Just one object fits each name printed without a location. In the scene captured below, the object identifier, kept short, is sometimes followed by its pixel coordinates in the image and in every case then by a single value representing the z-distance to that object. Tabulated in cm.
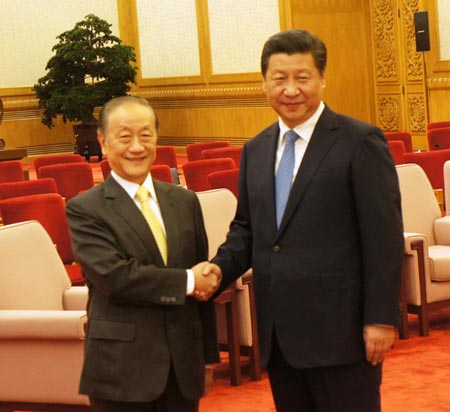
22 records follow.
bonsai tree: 1561
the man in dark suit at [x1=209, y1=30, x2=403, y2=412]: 259
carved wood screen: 1388
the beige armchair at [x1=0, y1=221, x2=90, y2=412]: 395
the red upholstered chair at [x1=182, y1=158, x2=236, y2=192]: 758
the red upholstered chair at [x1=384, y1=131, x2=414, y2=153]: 912
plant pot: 1580
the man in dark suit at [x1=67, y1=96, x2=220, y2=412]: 264
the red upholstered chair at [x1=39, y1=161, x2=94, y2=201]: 829
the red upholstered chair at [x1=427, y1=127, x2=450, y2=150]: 934
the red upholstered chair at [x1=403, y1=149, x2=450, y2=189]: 745
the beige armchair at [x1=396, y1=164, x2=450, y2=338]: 551
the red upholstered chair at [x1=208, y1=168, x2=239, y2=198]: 654
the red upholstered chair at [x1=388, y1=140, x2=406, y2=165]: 816
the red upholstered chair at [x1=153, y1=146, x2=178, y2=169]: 955
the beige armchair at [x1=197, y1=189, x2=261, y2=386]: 485
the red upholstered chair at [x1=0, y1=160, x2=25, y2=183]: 884
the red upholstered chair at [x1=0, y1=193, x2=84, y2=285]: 601
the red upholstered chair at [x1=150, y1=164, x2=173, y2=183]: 730
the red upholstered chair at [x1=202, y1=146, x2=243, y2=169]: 873
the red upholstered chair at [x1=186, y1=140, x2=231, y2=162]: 977
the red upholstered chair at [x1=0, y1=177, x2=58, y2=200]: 686
